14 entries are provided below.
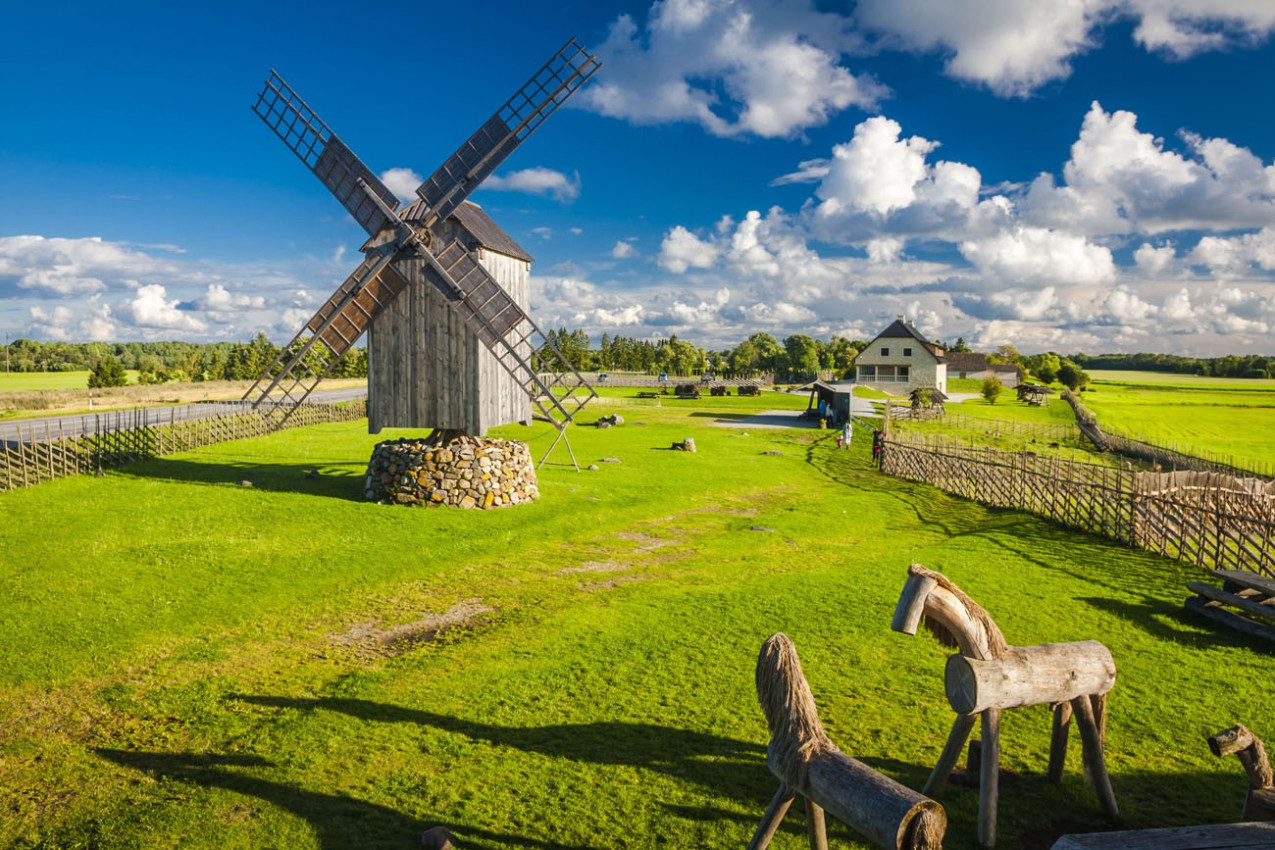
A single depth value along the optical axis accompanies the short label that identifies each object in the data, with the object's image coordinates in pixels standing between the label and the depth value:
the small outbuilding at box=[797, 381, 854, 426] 46.88
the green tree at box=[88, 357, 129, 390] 71.94
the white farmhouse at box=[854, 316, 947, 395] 77.81
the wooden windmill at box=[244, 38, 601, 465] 19.27
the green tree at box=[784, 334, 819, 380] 124.78
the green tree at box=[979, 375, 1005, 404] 73.56
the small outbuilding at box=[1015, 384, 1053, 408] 69.56
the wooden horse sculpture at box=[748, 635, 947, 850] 4.39
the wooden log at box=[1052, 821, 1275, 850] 4.61
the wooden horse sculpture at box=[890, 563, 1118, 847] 5.66
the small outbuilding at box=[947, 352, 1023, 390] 112.19
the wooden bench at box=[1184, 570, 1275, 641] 10.90
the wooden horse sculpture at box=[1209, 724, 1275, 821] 5.75
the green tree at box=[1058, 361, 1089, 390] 96.75
